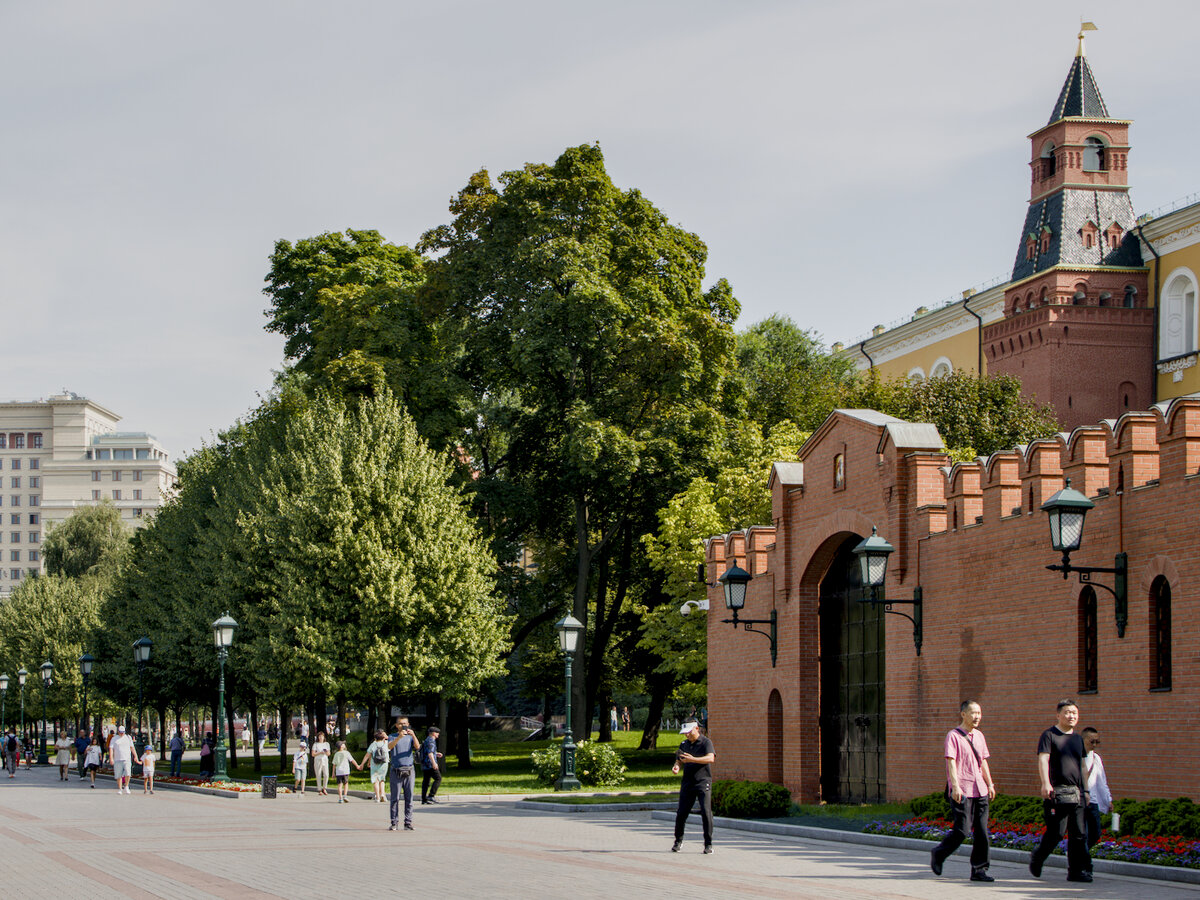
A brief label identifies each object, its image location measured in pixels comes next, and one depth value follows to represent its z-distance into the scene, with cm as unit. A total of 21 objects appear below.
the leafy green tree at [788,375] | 5066
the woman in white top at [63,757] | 4684
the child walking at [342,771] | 3108
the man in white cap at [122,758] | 3645
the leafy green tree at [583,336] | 4100
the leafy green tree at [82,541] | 9538
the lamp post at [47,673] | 5772
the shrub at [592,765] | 3372
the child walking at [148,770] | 3516
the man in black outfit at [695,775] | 1722
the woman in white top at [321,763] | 3394
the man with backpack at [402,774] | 2138
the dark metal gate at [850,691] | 2417
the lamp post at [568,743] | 3209
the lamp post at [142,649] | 4172
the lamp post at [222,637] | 3522
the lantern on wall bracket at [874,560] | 2072
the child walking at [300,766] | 3459
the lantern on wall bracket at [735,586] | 2488
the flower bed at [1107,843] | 1406
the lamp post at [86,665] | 5050
